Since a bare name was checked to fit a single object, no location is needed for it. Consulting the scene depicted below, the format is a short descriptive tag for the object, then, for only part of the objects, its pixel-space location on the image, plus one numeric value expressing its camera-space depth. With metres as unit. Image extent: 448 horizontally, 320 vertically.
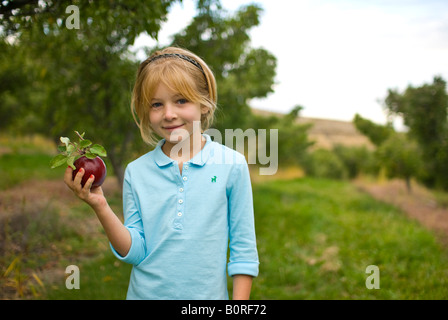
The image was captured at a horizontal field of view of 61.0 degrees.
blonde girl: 1.72
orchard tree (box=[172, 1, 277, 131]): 6.27
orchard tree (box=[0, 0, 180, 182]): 6.39
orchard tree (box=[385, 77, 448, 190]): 5.97
